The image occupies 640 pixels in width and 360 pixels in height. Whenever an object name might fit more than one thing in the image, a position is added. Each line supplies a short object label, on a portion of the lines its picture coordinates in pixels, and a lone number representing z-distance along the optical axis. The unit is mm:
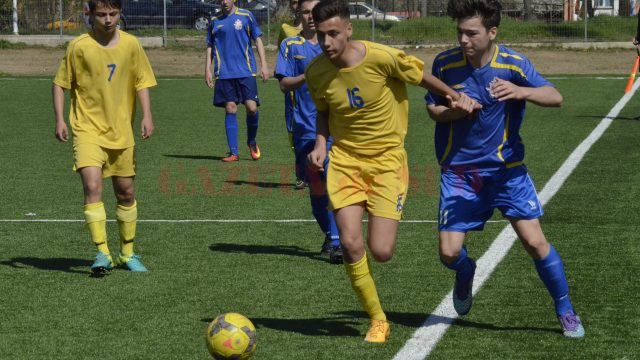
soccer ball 11656
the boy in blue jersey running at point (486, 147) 12516
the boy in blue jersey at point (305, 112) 17547
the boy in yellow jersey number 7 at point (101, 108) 16375
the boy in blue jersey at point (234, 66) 29578
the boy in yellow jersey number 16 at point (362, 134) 12773
